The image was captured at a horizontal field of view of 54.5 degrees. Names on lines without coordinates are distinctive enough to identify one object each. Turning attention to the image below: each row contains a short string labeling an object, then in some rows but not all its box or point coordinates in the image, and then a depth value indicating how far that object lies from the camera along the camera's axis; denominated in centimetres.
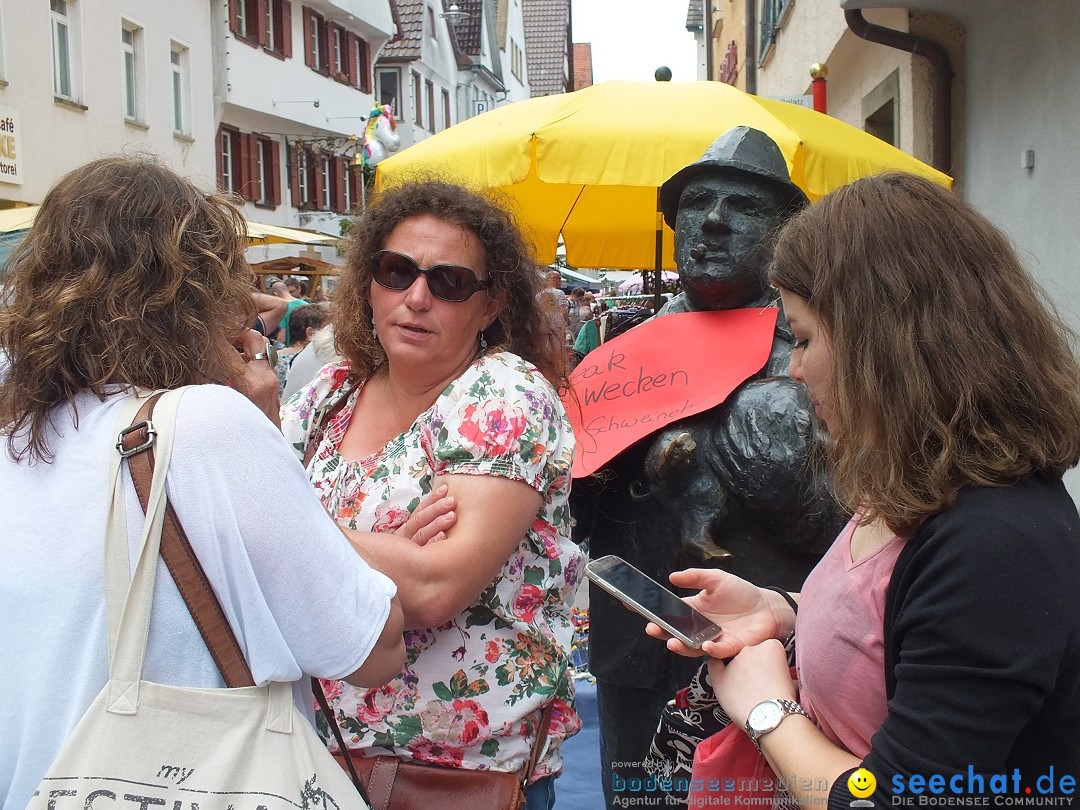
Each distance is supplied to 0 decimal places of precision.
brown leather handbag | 172
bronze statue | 234
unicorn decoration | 1800
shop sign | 1235
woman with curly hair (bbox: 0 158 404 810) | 121
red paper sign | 249
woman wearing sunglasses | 170
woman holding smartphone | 111
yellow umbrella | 414
